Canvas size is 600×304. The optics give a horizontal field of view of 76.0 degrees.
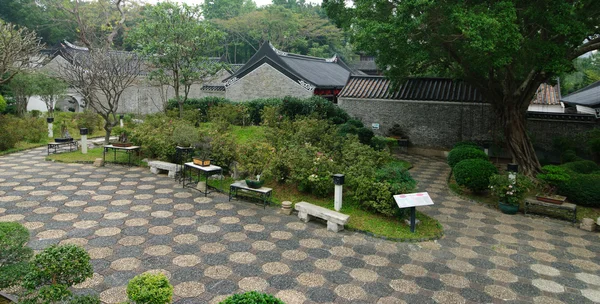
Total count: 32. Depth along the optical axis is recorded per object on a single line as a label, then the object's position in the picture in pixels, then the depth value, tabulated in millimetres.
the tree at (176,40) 16031
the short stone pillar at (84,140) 13180
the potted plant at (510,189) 8766
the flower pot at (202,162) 9555
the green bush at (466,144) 13204
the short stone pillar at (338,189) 8031
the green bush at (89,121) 18062
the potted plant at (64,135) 13906
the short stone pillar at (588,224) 7785
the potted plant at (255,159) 9500
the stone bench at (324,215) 7348
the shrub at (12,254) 3963
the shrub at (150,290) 3719
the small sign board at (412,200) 7105
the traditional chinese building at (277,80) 20164
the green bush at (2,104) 16609
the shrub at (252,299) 3281
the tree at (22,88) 19067
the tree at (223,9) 48750
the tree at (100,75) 12945
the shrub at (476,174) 9633
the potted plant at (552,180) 8977
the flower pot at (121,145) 12344
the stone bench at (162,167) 10898
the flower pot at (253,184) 8797
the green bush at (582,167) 10109
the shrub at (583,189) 8852
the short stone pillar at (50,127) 16694
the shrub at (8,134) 14062
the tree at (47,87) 19758
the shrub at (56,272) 3838
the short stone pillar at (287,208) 8305
